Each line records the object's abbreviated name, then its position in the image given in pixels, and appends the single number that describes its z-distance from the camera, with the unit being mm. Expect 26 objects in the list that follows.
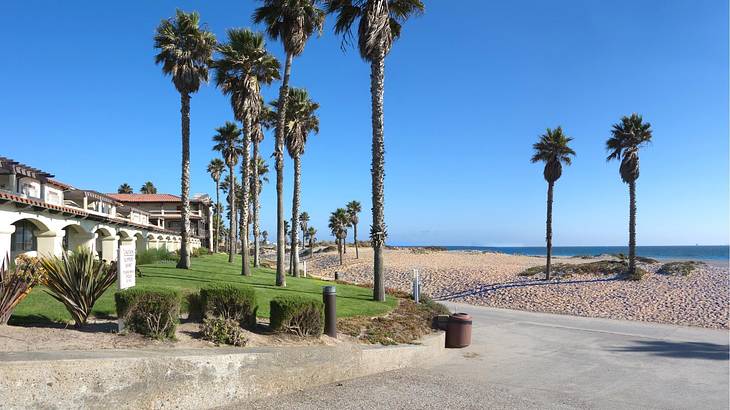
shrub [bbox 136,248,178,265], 25172
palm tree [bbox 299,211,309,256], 106312
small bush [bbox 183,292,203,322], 9047
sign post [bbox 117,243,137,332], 8180
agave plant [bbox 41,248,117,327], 7996
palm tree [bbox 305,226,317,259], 99275
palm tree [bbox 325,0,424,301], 16312
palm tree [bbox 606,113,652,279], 36500
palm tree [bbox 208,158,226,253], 67188
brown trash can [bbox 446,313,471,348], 12680
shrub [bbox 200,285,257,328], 8852
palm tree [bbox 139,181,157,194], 89438
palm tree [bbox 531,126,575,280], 36688
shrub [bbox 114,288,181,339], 7562
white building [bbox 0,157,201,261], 15906
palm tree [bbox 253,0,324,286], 19891
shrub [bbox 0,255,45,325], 7504
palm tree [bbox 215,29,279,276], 22266
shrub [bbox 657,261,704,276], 36844
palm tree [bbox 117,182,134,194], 86550
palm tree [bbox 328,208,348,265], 78188
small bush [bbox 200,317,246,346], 7941
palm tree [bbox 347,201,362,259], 81875
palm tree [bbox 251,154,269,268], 28841
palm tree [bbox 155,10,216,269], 23594
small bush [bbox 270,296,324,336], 9039
